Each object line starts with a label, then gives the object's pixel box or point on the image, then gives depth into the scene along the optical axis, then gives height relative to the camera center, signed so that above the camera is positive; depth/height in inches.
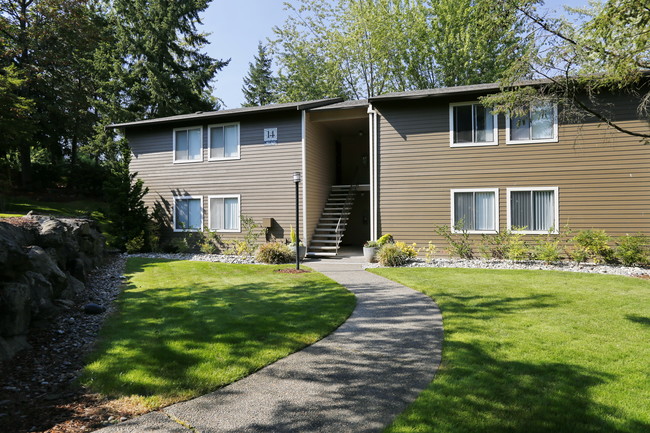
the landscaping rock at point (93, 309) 242.7 -53.0
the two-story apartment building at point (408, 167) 445.4 +74.2
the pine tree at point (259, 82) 1718.8 +631.8
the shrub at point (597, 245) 421.1 -26.5
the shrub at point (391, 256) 446.0 -39.5
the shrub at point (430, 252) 479.7 -38.1
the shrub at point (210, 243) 586.2 -30.0
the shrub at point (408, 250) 476.4 -34.3
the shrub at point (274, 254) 478.6 -38.2
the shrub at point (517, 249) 435.8 -31.1
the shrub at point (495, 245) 464.1 -28.6
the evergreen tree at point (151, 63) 1070.4 +469.4
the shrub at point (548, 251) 428.1 -34.1
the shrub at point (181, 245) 603.8 -33.5
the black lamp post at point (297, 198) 407.9 +26.6
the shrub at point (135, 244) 569.0 -29.3
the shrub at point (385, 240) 488.4 -22.5
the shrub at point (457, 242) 479.8 -25.5
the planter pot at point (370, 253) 483.8 -38.3
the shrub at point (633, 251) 407.2 -32.5
